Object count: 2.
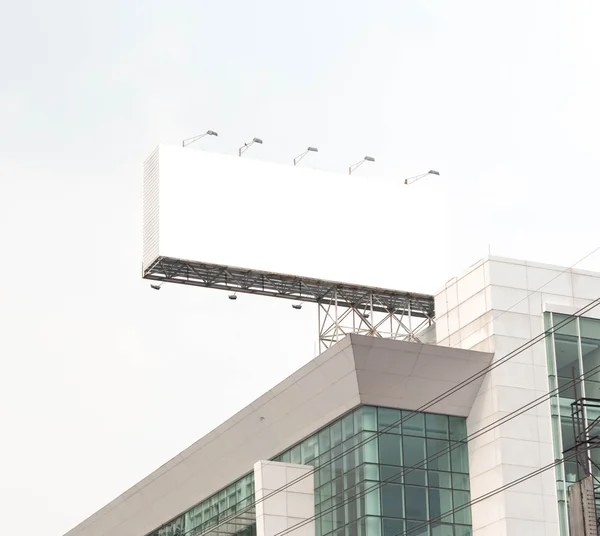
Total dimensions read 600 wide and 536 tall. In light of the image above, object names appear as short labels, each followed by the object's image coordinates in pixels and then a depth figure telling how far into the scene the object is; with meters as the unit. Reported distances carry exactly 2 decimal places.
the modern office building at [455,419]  59.06
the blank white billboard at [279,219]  77.00
